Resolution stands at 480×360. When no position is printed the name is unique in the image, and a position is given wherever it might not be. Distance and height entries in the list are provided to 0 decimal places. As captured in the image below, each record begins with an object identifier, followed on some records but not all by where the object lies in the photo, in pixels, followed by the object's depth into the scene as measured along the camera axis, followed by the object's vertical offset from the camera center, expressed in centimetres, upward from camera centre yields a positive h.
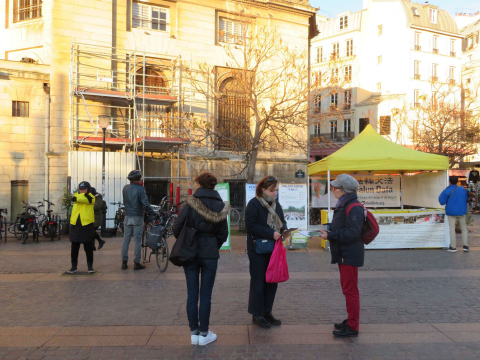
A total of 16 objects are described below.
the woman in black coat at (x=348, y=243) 448 -69
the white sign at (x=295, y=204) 1140 -65
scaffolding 1605 +328
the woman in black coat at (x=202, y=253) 439 -78
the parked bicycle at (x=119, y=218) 1425 -129
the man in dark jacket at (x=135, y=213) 817 -64
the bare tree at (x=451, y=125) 2139 +300
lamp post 1362 +192
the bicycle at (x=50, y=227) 1316 -149
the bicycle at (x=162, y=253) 809 -142
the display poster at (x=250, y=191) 1135 -28
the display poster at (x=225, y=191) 1054 -26
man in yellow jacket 757 -74
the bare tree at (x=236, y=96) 1678 +386
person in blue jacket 1029 -64
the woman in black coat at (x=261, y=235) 482 -63
